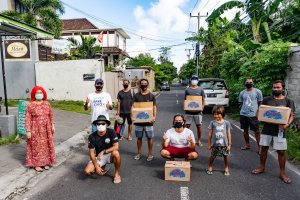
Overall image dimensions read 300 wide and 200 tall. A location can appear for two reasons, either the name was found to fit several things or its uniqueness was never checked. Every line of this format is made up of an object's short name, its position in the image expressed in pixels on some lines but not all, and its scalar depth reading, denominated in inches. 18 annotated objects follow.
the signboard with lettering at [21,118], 230.5
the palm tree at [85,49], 698.9
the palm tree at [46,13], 730.4
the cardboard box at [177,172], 149.3
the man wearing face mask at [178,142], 159.0
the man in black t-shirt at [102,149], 149.5
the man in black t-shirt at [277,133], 148.3
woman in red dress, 163.5
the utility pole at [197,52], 916.3
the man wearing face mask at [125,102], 247.8
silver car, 392.7
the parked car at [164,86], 1394.9
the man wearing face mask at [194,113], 221.2
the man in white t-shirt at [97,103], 190.0
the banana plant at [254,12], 415.9
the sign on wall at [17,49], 371.6
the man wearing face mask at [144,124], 187.9
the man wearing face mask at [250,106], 204.5
